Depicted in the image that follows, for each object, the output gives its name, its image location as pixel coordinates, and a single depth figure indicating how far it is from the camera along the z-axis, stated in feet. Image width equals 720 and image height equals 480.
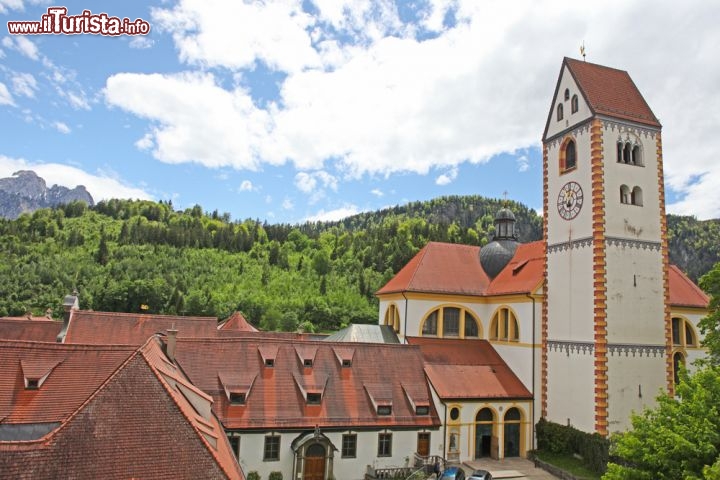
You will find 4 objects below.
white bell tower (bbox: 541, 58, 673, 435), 82.12
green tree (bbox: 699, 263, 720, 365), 66.90
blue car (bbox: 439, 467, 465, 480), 72.08
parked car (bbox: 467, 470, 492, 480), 71.97
